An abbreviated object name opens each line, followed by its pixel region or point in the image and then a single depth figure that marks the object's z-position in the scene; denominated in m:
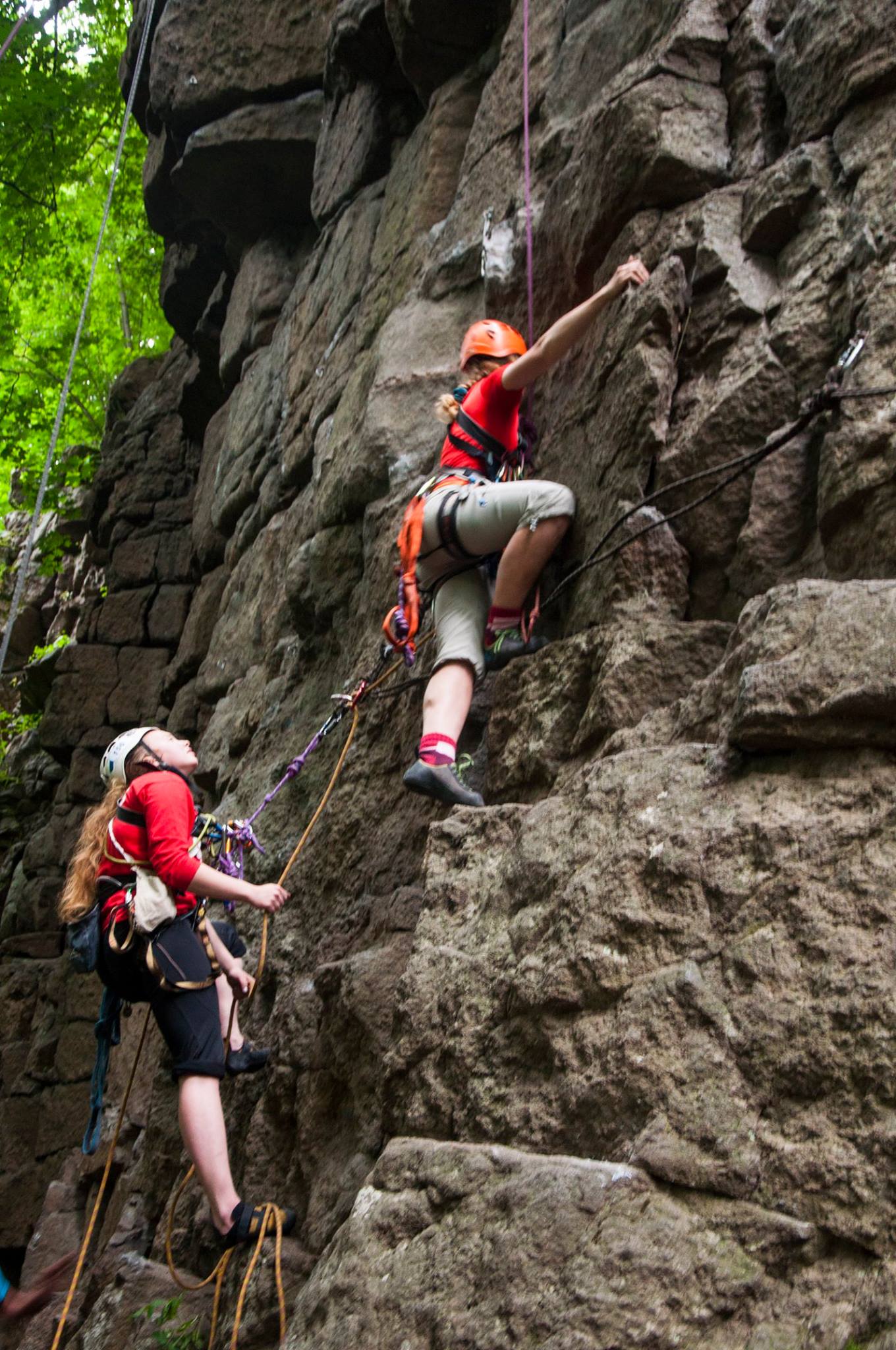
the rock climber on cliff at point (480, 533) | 4.16
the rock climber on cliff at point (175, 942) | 3.78
